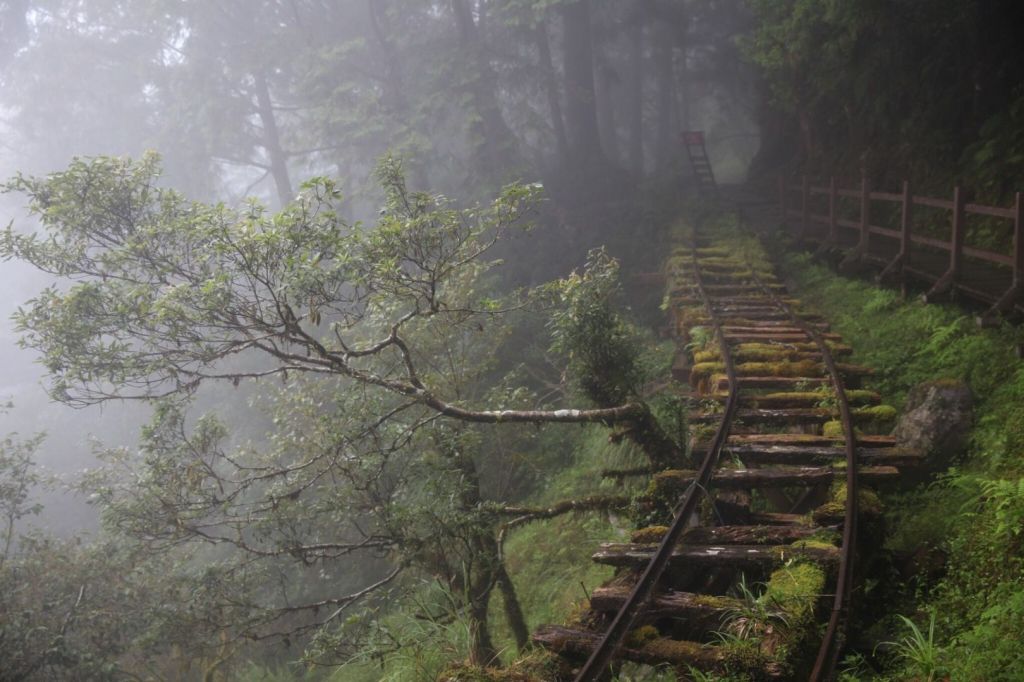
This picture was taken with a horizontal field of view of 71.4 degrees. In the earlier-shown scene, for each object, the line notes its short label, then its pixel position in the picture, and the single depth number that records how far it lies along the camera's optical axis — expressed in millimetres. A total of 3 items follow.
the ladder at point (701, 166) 23047
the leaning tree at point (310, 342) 6871
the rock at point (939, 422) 6590
